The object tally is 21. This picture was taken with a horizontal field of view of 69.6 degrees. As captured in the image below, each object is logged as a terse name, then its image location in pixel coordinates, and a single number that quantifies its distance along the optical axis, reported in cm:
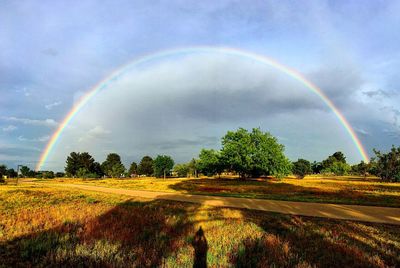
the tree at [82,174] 11129
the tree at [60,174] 18725
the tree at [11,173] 14000
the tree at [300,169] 11592
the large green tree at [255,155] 6147
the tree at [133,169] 17182
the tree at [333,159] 17996
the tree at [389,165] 6894
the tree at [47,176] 12854
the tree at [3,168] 10575
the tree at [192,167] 15112
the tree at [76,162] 14625
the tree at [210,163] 7680
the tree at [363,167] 11246
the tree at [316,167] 19455
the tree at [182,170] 15488
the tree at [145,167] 16788
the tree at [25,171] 14738
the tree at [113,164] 13218
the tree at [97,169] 15662
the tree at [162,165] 12925
